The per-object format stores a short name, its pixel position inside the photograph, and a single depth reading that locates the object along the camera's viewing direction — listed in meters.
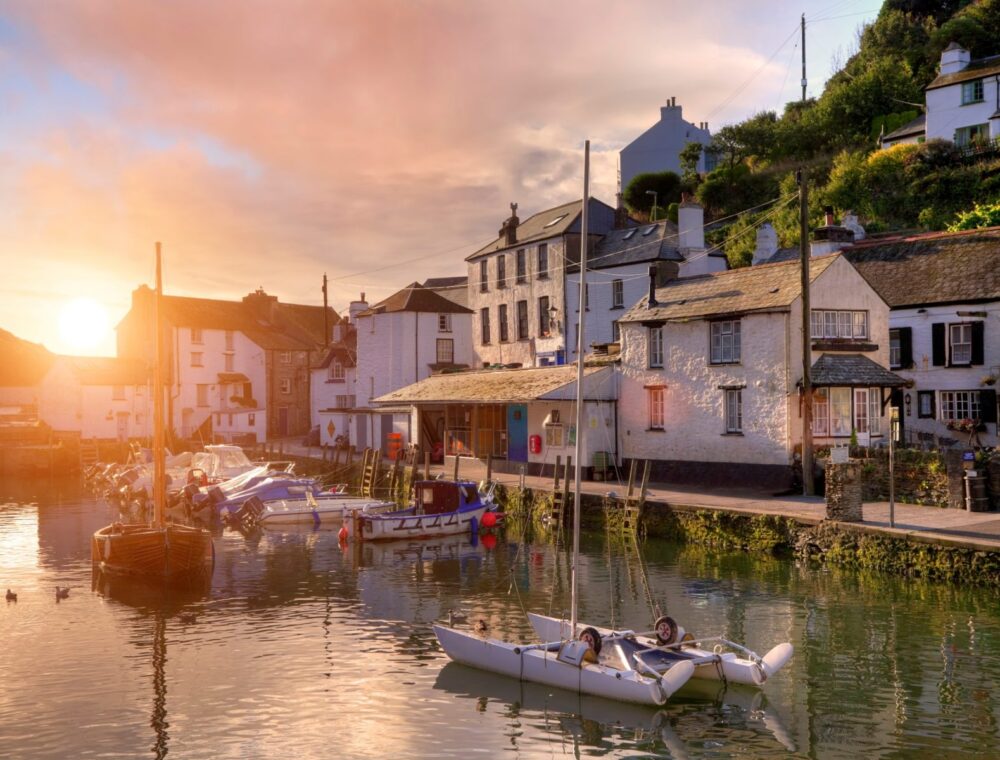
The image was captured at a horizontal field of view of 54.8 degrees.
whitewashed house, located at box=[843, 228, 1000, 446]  39.09
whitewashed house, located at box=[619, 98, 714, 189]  83.81
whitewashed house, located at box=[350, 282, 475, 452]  62.06
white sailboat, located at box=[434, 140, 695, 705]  16.31
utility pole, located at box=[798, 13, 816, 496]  32.16
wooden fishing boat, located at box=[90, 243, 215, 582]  27.86
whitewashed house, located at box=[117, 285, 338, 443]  79.38
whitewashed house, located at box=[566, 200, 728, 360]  54.34
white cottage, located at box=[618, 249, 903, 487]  34.19
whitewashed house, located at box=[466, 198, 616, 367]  59.13
